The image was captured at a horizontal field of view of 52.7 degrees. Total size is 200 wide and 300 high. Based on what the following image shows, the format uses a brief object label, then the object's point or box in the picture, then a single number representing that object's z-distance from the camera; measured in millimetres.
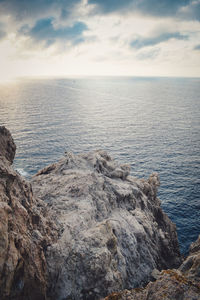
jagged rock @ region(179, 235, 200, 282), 12344
